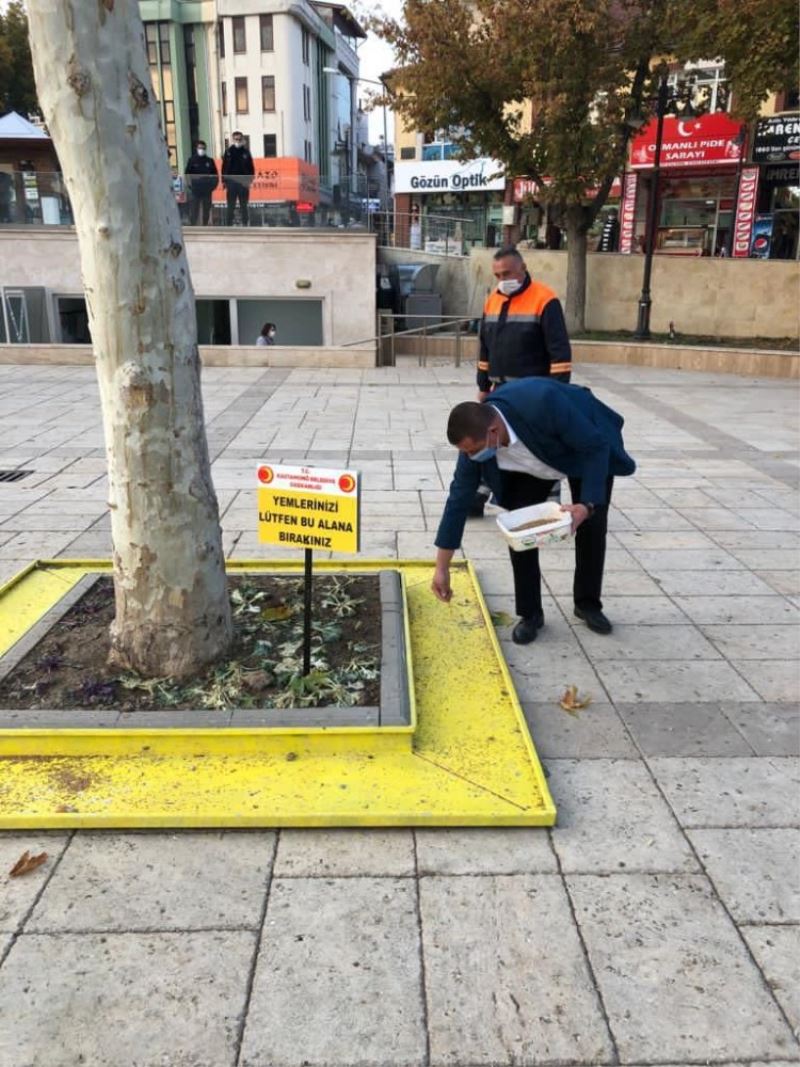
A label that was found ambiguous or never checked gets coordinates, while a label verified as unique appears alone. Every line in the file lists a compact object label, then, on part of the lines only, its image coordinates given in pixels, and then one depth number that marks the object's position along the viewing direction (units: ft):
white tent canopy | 62.03
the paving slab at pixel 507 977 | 6.70
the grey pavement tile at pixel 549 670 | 12.38
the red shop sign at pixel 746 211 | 70.79
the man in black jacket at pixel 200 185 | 54.39
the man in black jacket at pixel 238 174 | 55.06
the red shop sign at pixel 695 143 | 70.90
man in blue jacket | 11.41
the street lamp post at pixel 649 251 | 47.12
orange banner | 55.36
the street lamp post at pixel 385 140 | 53.28
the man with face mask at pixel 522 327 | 17.21
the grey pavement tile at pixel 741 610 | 14.88
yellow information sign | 10.62
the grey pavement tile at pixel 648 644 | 13.53
